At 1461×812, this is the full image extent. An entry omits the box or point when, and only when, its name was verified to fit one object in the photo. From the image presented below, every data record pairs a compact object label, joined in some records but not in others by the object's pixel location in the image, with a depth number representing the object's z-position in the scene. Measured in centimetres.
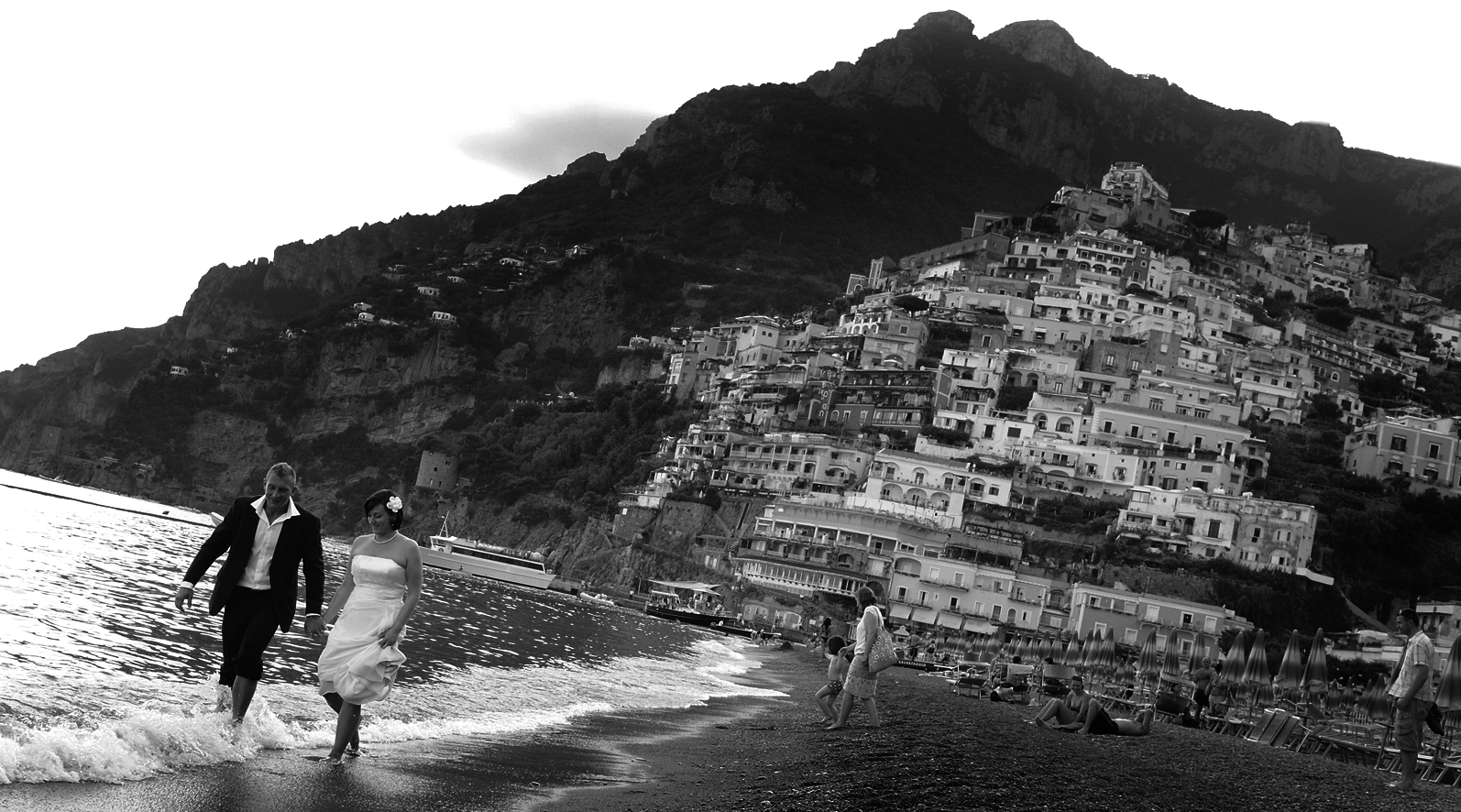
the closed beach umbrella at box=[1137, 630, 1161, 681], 3588
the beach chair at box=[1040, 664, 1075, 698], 2712
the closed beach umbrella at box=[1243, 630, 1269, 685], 2812
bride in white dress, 966
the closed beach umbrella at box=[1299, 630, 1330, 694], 2609
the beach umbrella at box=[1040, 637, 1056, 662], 4665
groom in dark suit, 1005
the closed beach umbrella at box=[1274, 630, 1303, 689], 2700
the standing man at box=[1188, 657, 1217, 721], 2706
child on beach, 1670
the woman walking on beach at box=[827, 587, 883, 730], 1468
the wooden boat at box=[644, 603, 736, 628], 6719
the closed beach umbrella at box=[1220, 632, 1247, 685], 2903
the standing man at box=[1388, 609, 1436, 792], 1338
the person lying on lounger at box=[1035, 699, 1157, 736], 1859
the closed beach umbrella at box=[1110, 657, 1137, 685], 3778
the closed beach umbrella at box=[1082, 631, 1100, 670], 3844
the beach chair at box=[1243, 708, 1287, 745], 2230
